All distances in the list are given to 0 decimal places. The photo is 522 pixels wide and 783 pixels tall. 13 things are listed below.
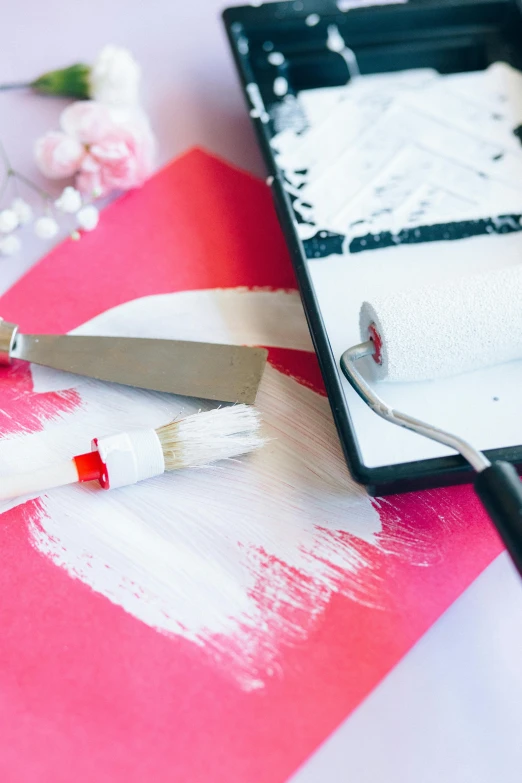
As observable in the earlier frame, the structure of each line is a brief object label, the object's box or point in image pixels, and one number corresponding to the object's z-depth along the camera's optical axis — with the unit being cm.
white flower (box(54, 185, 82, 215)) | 76
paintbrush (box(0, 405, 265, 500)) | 56
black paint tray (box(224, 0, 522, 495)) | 57
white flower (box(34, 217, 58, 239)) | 75
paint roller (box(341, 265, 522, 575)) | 56
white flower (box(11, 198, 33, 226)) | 76
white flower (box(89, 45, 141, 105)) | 83
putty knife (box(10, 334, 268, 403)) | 63
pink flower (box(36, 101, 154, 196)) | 77
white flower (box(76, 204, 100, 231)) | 76
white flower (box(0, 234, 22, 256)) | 74
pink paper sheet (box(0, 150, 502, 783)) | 47
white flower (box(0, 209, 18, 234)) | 75
